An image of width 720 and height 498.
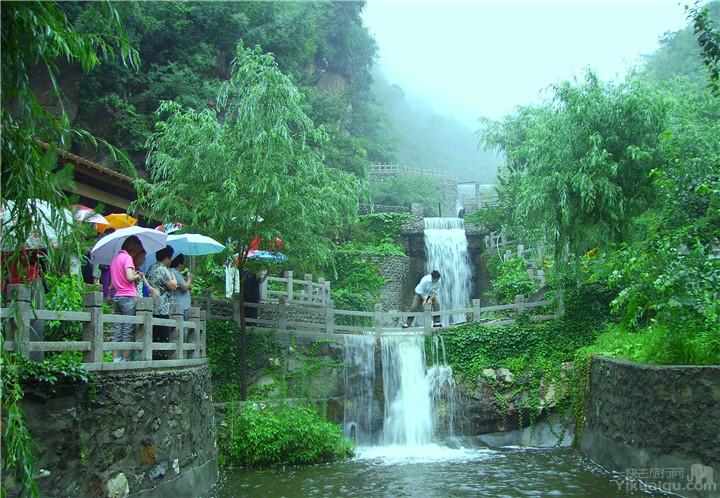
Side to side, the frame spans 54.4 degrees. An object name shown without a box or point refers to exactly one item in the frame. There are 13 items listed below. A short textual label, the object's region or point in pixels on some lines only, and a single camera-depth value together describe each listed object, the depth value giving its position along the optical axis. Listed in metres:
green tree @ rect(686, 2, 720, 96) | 10.72
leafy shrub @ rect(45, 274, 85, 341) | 7.59
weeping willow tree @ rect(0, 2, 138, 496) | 4.93
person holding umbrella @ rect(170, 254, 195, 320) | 11.02
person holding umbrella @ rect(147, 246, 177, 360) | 10.21
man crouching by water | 17.92
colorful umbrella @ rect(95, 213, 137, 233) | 13.16
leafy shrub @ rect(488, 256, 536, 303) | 20.12
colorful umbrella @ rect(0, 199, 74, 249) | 5.33
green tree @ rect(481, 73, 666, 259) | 14.77
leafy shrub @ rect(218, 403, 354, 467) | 12.35
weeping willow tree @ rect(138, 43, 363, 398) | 13.08
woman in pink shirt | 9.15
